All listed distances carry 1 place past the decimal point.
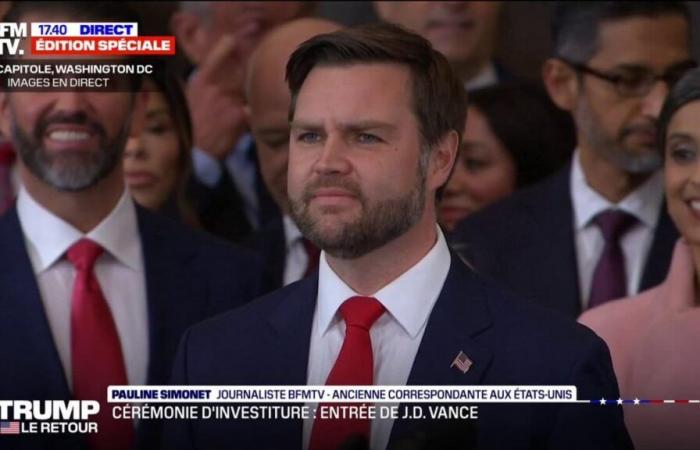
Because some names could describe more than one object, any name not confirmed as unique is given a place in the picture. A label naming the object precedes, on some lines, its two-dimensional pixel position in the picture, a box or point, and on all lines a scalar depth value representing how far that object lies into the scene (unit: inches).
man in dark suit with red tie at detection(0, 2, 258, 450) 248.2
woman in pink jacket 246.5
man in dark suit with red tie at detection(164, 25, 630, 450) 230.2
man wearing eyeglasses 253.6
